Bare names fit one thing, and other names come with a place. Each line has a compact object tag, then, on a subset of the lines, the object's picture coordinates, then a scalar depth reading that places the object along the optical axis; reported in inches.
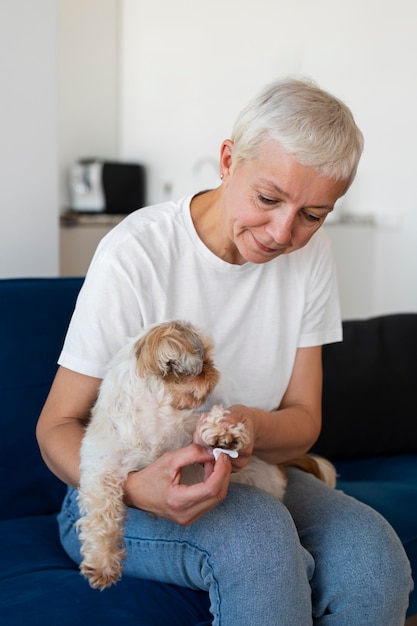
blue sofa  55.0
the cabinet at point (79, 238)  136.2
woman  49.7
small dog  48.7
